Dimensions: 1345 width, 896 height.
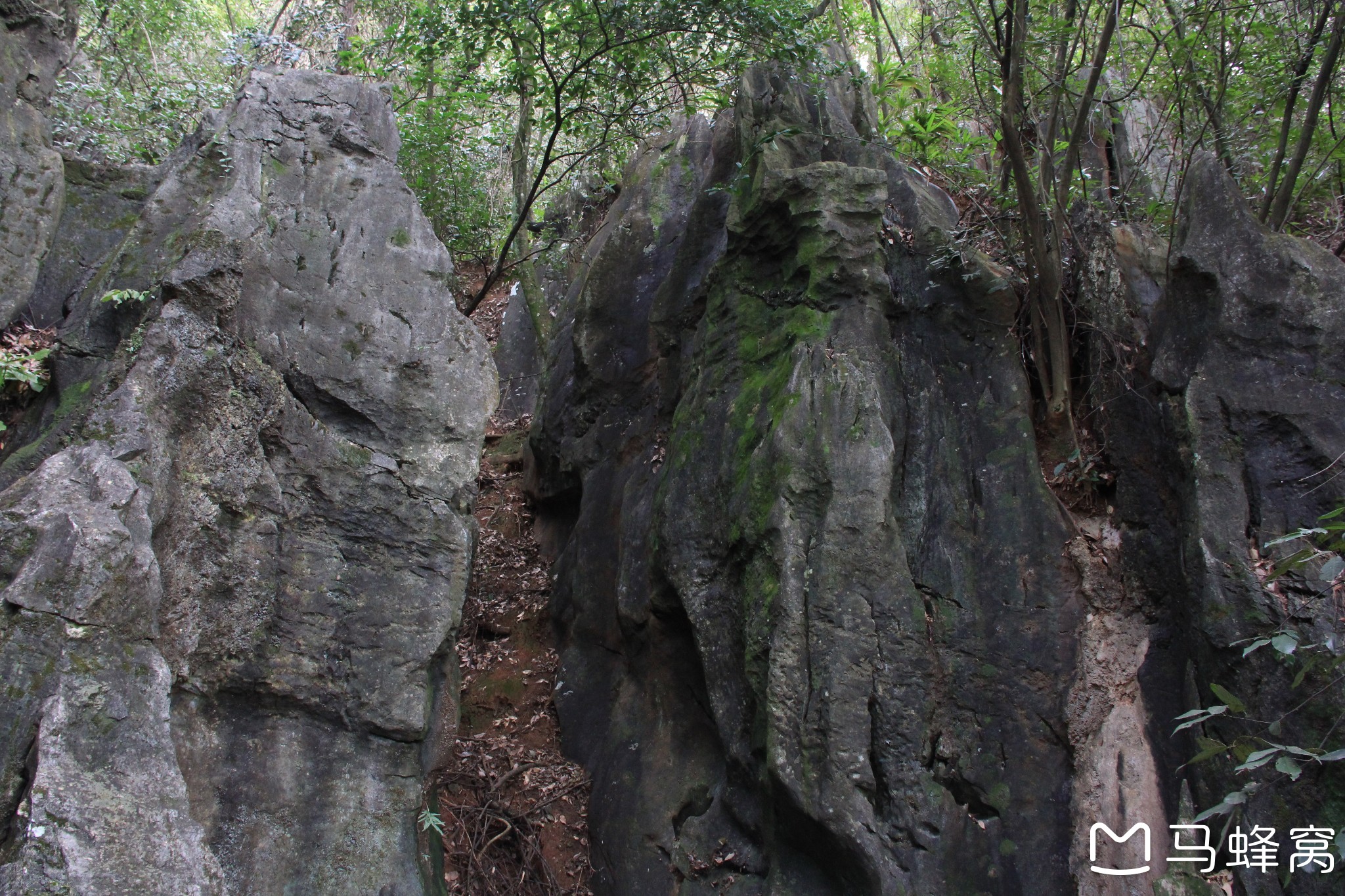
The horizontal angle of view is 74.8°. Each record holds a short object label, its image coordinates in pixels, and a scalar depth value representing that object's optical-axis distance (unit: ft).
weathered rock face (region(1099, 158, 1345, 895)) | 16.53
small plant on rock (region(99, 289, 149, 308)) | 18.76
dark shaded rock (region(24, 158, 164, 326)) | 21.33
